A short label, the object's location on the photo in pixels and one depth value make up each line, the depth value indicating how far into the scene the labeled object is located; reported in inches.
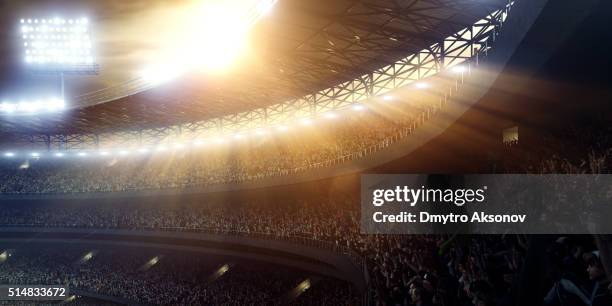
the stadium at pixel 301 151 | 325.7
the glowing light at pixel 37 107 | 1188.4
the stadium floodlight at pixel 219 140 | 1579.7
